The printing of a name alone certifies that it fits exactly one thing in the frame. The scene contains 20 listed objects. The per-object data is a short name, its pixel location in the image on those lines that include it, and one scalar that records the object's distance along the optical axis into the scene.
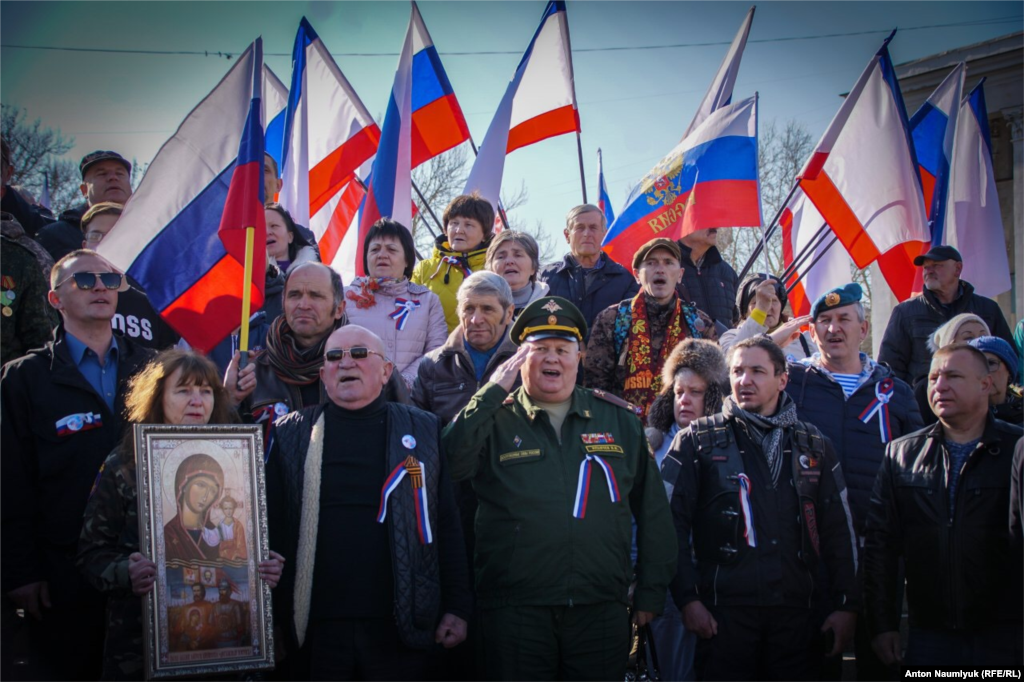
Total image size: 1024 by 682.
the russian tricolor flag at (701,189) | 7.55
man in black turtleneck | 4.04
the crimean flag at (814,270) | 10.94
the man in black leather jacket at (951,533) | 4.41
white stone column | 17.73
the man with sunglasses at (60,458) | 4.27
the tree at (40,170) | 21.34
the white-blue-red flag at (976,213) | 8.97
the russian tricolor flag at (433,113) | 9.00
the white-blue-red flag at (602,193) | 14.30
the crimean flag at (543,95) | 8.83
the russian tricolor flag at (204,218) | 5.32
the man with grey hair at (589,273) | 6.93
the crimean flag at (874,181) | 7.69
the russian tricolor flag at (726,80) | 8.64
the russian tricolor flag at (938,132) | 9.38
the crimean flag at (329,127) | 9.54
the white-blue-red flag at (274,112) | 10.14
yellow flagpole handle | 4.78
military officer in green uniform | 4.13
